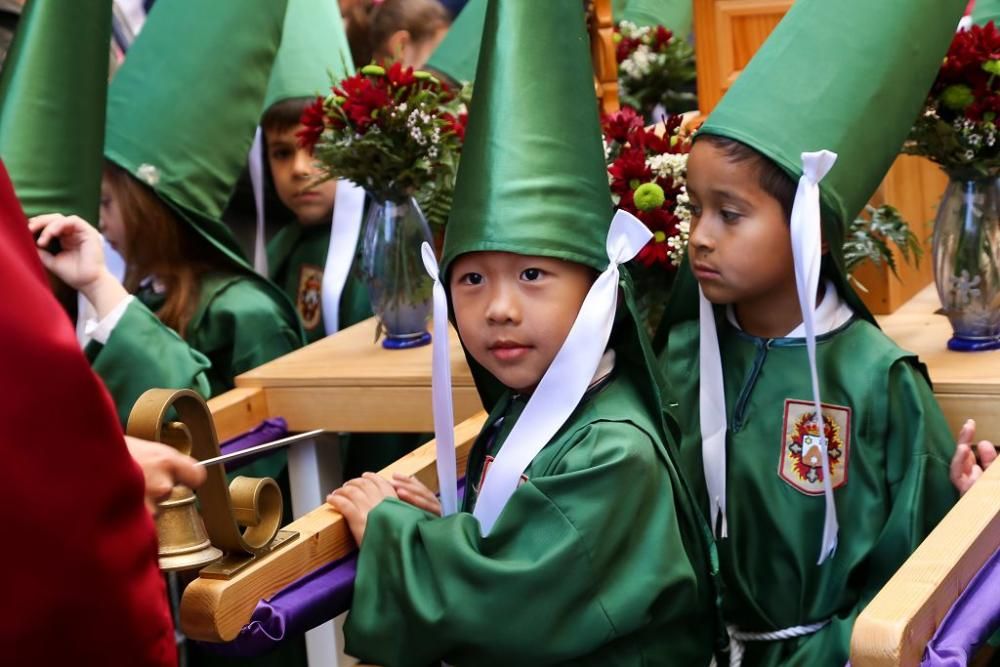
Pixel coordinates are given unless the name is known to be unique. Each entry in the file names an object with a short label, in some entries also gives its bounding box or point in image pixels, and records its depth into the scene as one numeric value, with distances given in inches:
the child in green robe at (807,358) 111.8
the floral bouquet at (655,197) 119.1
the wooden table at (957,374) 115.7
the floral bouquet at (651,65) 156.1
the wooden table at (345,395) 127.5
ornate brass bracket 98.0
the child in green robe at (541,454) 104.6
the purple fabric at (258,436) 126.1
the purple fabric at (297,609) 103.0
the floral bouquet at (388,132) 130.0
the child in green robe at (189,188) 136.3
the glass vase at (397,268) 133.7
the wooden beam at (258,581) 101.3
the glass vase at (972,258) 120.3
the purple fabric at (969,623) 98.2
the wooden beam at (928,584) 96.1
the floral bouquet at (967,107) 116.9
